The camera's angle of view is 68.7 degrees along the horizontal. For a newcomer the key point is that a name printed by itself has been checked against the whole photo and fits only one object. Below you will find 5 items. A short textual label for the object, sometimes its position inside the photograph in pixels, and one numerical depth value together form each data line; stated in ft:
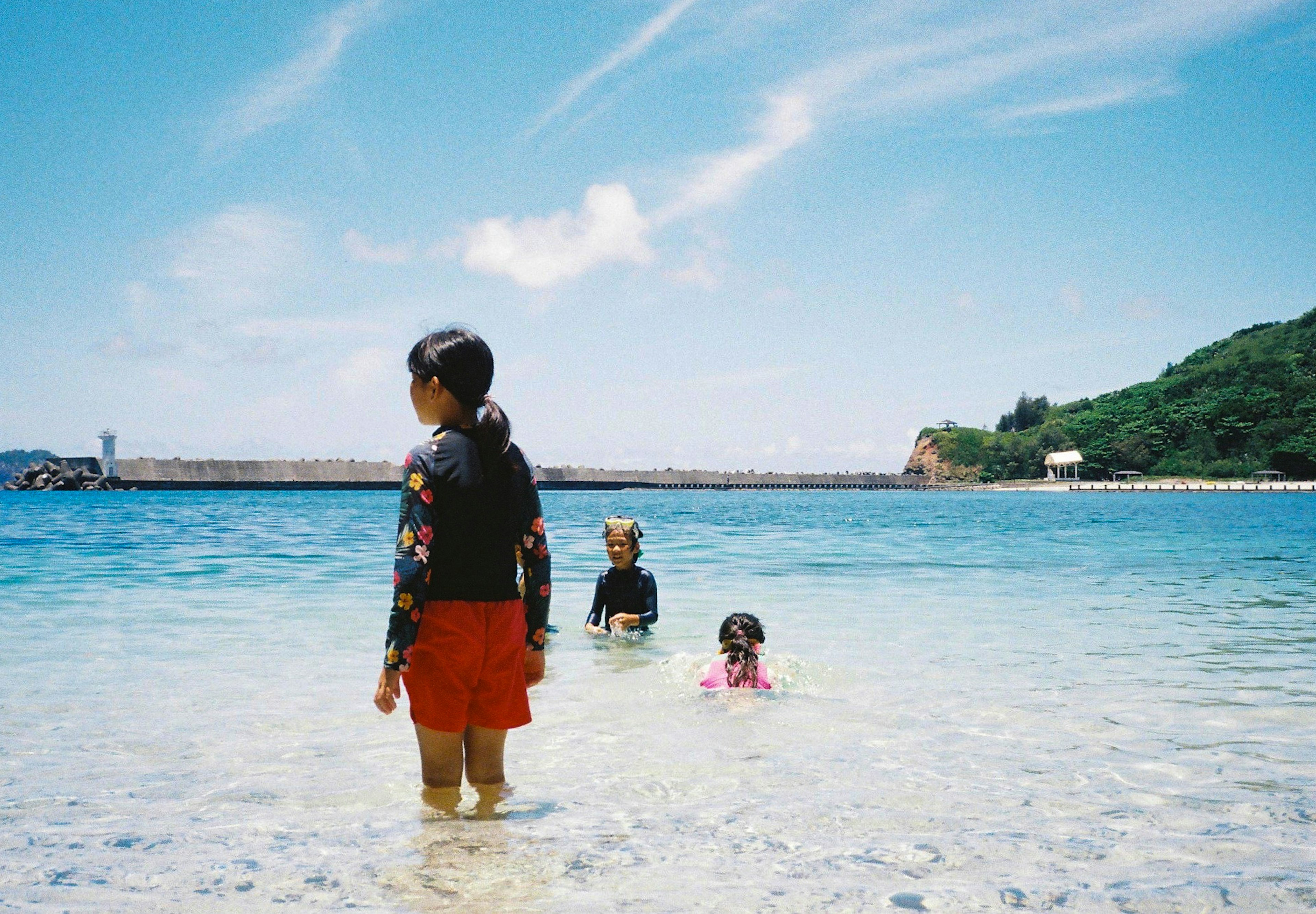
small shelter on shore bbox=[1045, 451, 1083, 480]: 454.40
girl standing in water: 10.77
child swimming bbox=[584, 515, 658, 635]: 26.16
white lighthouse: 332.60
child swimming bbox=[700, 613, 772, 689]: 20.93
